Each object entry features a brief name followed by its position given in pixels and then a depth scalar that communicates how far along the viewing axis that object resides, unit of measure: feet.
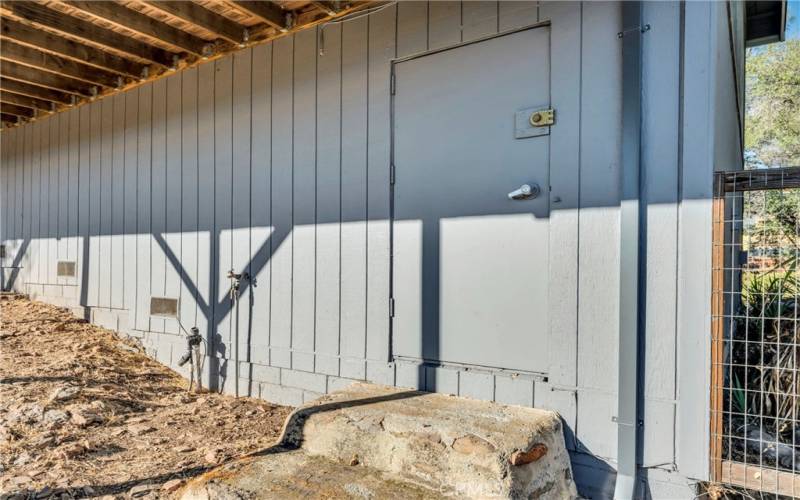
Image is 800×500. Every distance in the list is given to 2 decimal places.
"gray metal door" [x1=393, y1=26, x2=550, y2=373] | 8.36
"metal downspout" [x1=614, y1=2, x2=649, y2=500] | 7.28
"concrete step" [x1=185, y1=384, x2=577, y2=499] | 6.43
